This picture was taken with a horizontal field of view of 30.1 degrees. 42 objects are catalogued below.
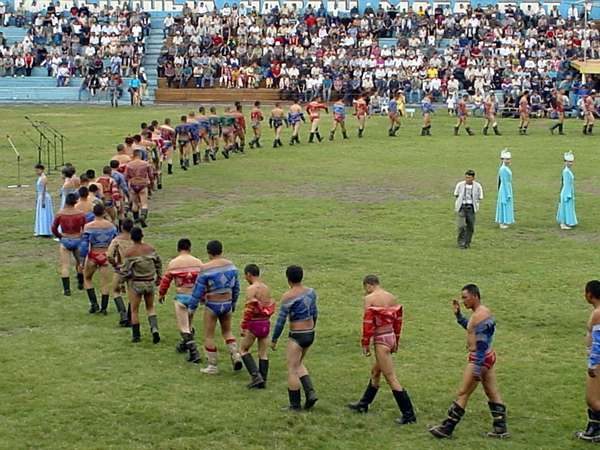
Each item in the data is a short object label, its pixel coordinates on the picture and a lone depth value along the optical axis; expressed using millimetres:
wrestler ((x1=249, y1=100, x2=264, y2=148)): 40469
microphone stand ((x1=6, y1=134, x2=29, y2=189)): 32875
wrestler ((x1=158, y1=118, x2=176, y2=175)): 33188
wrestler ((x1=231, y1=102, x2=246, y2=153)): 38812
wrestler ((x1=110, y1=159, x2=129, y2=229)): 24766
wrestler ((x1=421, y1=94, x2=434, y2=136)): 44544
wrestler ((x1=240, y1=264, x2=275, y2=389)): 15172
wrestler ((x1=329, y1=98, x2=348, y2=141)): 42688
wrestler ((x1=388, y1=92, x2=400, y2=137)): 43800
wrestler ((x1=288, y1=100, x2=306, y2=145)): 41562
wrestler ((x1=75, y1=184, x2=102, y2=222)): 20812
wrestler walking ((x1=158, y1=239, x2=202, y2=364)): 16547
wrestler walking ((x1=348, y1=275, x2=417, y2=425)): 14125
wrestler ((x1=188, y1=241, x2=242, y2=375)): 15758
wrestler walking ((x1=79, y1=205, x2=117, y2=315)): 19359
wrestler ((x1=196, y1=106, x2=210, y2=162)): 36659
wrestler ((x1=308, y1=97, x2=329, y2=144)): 42000
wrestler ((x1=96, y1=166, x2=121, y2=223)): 24188
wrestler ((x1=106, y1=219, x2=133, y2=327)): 18031
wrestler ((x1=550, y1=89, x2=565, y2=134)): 45062
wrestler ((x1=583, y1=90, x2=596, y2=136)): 44688
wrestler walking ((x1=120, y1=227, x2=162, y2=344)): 17141
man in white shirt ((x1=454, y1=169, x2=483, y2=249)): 24609
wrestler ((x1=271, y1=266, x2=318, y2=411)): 14594
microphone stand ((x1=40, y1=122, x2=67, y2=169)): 37219
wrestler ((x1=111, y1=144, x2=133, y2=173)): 27102
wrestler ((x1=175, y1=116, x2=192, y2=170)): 35250
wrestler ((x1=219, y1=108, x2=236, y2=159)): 38344
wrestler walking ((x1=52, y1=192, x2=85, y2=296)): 20375
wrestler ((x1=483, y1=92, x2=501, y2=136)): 45438
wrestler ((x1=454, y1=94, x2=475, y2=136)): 44844
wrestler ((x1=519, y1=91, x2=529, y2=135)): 45062
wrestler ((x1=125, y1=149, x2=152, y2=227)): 26750
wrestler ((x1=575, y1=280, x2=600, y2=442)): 13570
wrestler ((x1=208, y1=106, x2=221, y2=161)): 37625
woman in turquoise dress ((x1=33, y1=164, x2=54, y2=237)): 25688
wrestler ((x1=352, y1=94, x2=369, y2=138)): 43966
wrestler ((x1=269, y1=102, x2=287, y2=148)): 40750
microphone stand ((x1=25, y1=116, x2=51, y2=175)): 36875
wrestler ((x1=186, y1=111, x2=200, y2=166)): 35688
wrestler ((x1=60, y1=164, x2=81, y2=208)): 24391
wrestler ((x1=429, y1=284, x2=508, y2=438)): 13547
